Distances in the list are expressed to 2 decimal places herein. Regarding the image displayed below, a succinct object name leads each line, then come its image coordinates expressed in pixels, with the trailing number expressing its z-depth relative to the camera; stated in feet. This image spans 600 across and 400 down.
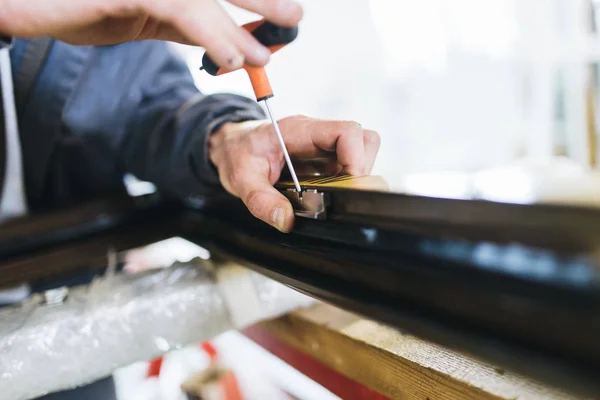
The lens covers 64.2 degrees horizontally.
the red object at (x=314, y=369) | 1.86
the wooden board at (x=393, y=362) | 1.25
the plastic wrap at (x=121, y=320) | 1.48
